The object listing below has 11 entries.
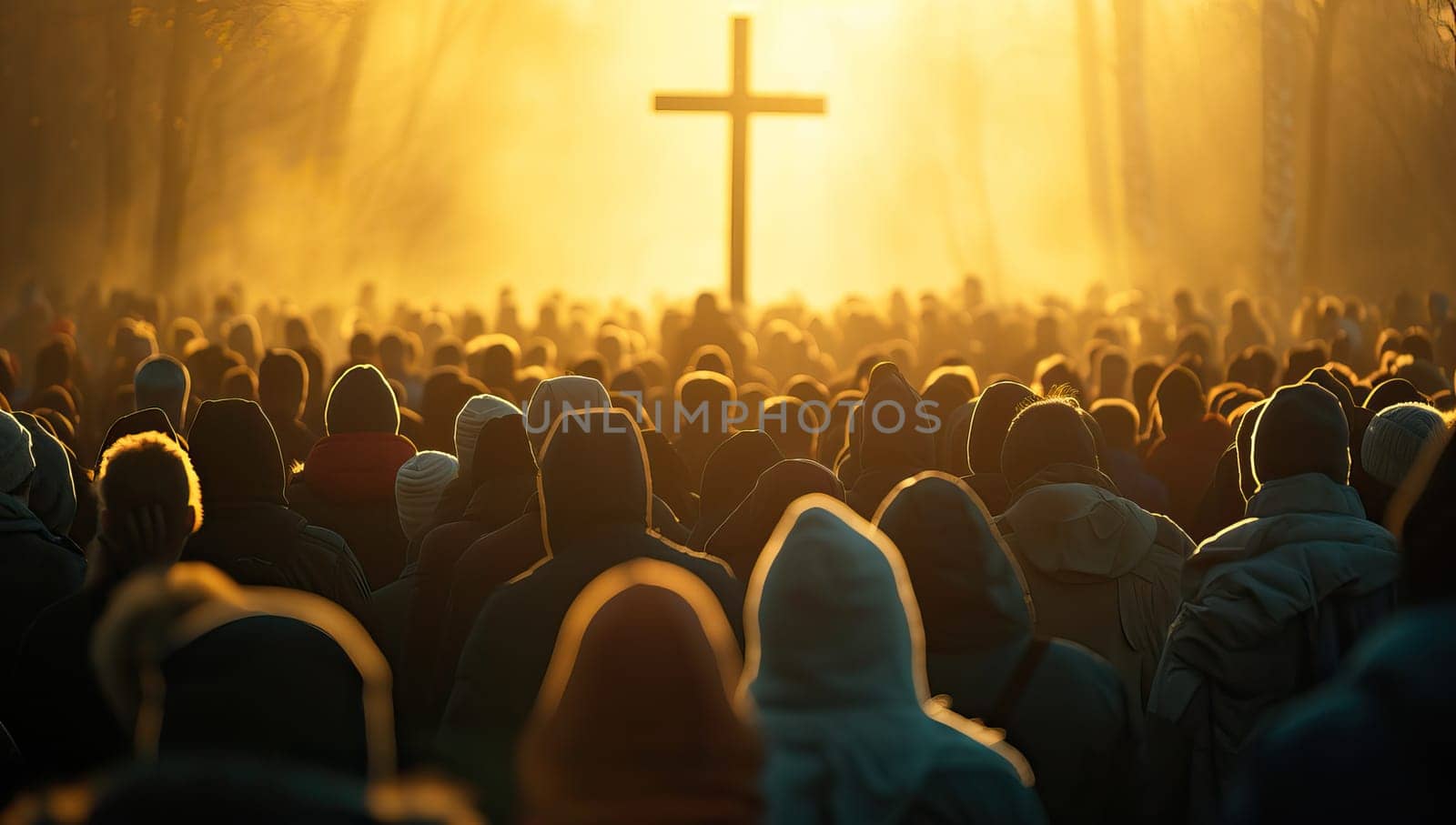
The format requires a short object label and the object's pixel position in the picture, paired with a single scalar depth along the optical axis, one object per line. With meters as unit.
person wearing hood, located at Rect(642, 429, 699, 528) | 15.28
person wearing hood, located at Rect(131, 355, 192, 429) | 18.14
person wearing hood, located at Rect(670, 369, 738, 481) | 17.52
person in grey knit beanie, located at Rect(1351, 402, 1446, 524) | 12.35
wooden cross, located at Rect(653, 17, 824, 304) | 36.87
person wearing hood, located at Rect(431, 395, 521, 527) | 13.16
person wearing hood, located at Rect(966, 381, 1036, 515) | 13.62
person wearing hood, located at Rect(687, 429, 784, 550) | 13.12
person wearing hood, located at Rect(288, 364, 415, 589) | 14.33
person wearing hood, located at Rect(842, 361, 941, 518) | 13.45
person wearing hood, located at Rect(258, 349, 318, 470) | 18.11
